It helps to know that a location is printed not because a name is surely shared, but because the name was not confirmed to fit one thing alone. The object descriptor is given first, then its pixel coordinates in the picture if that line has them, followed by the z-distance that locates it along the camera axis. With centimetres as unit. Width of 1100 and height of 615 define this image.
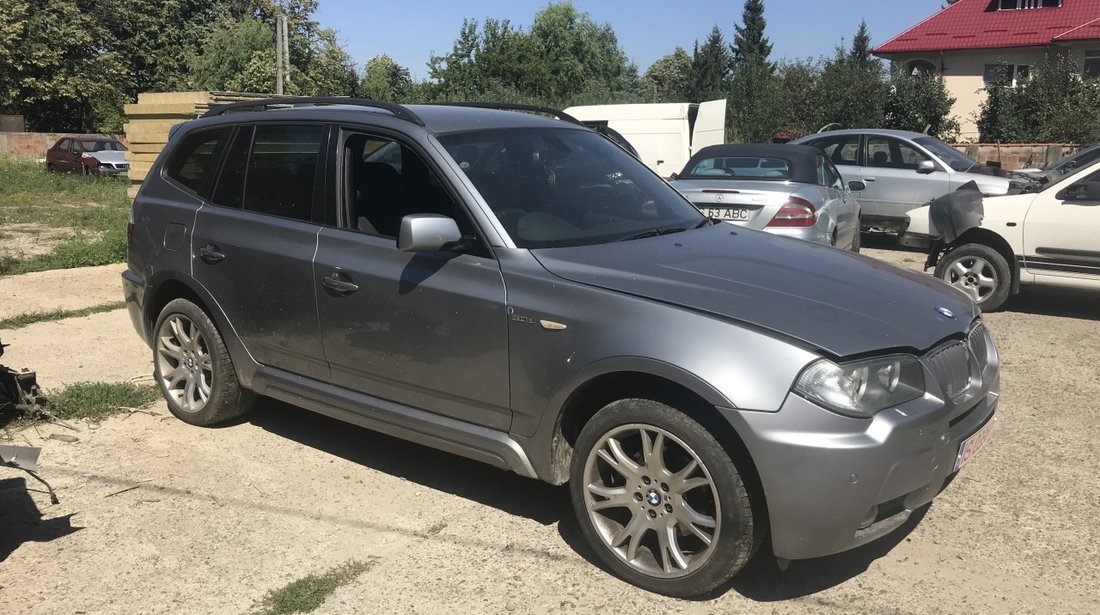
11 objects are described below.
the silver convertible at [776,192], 847
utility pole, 2771
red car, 2920
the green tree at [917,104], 2769
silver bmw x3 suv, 327
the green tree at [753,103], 2917
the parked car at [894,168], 1356
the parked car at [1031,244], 837
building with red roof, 3684
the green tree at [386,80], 5545
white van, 2047
